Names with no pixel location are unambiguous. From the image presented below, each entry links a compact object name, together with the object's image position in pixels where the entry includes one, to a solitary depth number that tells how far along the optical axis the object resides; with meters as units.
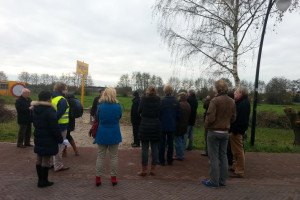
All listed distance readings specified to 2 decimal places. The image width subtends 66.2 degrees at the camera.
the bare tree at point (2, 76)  67.82
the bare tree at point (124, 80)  79.75
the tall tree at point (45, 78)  70.65
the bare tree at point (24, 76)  71.75
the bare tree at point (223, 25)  9.86
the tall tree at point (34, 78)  71.50
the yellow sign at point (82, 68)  14.73
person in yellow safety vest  4.96
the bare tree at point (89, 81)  70.29
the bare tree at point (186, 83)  62.67
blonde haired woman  4.36
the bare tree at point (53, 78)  70.78
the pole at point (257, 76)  7.82
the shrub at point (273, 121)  16.97
